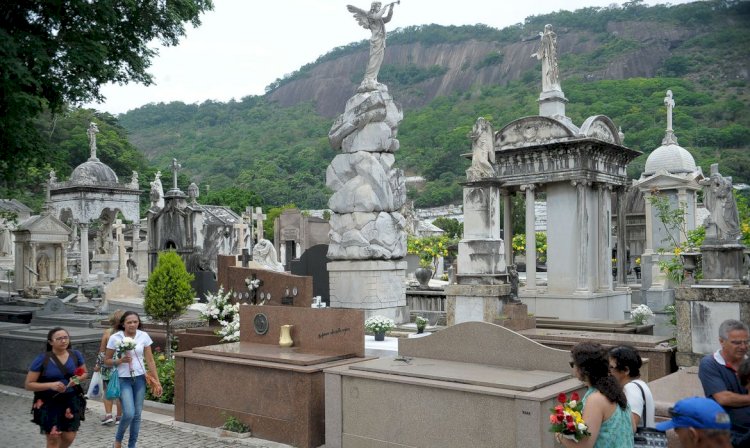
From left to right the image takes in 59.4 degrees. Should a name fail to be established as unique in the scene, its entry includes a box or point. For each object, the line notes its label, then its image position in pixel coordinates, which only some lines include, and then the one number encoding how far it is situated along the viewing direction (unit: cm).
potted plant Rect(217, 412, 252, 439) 807
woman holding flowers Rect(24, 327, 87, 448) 617
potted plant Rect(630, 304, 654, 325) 1305
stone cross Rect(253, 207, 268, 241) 4036
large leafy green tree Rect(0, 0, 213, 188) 1338
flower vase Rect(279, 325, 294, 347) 877
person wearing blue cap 305
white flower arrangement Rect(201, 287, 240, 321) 1180
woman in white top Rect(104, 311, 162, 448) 699
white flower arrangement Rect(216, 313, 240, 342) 1034
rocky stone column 1802
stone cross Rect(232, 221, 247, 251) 3960
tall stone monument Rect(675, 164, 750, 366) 852
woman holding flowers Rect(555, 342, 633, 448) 409
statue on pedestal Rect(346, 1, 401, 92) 1941
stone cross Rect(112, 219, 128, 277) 3087
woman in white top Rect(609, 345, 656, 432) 455
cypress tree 1213
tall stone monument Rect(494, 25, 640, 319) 1692
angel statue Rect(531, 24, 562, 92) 1855
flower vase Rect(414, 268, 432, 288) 2097
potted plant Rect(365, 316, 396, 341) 1257
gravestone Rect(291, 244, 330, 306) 2012
